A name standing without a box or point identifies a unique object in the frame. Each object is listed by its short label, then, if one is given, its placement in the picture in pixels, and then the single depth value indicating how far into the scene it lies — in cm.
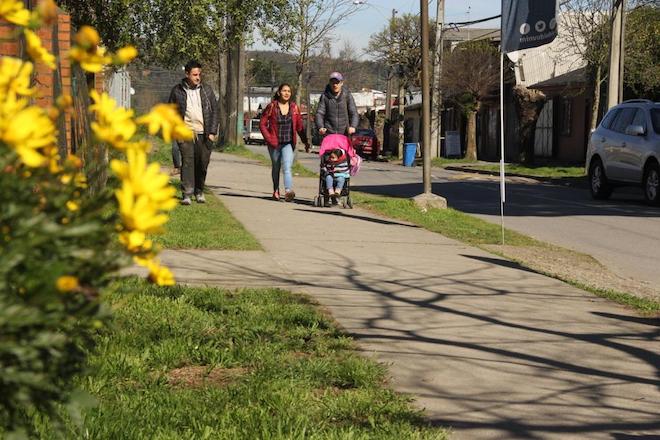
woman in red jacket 1541
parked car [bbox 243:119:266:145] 8131
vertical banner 1292
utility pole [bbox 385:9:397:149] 6525
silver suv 1908
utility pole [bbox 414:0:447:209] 1548
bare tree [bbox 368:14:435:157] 5841
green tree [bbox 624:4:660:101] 3544
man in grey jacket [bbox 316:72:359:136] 1521
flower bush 185
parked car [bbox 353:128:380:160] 5328
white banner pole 1191
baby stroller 1515
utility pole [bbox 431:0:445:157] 4619
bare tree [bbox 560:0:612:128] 3606
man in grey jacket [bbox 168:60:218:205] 1405
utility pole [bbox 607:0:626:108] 2686
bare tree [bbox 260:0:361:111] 2053
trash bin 4334
